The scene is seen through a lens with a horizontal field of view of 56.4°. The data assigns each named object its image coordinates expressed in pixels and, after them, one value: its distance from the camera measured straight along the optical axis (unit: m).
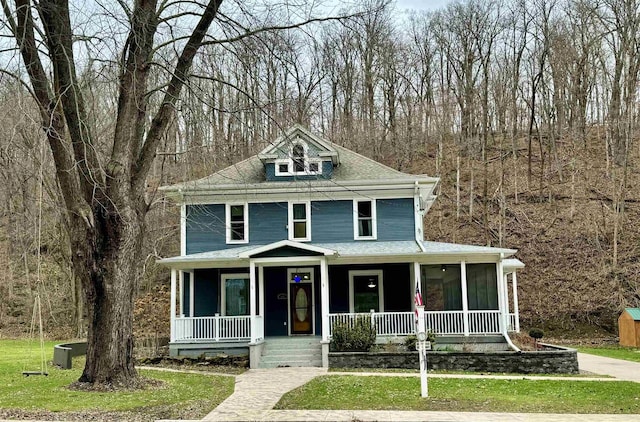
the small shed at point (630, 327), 21.58
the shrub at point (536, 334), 19.88
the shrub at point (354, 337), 16.67
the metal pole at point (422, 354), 11.07
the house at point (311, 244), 19.08
